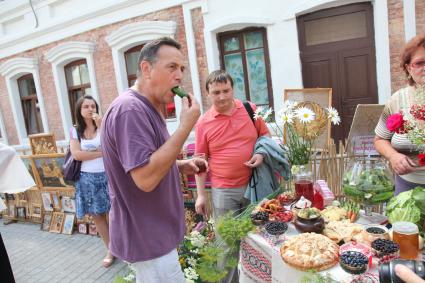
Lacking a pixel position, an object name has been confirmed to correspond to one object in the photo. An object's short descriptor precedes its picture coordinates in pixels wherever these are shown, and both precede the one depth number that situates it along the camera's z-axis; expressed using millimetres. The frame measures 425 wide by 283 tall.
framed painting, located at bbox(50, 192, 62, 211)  5492
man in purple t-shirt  1440
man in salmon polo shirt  2783
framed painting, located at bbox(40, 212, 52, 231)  5609
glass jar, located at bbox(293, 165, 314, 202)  2045
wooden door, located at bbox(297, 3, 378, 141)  5434
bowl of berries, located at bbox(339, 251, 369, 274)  1307
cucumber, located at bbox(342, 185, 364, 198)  1689
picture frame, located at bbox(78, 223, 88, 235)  5184
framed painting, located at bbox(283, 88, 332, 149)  3830
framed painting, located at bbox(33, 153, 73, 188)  5188
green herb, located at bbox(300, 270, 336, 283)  1332
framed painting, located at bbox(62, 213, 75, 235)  5258
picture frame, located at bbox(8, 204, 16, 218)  6297
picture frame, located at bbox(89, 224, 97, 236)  5082
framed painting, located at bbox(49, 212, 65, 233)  5414
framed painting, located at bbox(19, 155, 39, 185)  5457
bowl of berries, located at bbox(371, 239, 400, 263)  1345
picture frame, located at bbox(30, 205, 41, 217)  5863
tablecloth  1533
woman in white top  3846
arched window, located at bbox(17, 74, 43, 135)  9844
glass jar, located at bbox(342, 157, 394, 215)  1659
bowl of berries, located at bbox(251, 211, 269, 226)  1889
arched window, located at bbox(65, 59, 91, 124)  8578
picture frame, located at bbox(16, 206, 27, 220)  6176
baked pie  1419
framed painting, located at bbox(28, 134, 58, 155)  5473
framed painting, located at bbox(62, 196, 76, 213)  5344
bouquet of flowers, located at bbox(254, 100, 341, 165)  2098
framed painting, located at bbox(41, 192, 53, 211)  5602
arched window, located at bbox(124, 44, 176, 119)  7504
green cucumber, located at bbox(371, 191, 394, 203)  1666
